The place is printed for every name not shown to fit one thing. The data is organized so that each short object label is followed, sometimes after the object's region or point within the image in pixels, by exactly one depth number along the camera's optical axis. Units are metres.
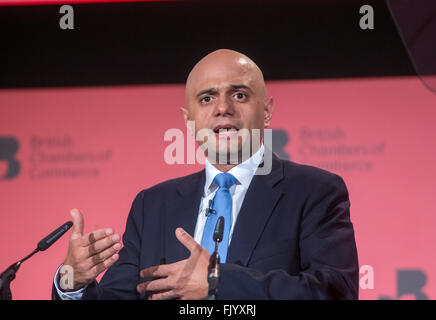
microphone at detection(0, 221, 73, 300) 3.72
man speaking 3.73
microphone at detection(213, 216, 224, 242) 3.68
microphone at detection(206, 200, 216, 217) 3.86
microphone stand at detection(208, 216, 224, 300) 3.66
